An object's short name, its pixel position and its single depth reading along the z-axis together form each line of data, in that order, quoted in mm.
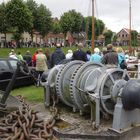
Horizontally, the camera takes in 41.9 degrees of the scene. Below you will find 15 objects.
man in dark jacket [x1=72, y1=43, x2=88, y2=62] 5626
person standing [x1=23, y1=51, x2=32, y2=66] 8423
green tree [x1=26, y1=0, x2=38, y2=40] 33271
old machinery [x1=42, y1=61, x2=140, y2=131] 3276
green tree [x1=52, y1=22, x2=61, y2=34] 40358
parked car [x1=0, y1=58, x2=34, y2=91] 6458
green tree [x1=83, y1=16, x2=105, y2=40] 47276
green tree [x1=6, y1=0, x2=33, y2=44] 28335
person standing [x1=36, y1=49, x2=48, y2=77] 6894
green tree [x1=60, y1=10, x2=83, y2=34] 39430
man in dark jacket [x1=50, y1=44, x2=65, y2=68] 6208
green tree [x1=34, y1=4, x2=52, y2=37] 32792
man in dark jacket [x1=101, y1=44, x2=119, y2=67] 5326
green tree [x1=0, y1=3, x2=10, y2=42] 28054
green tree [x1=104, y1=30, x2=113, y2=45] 55179
